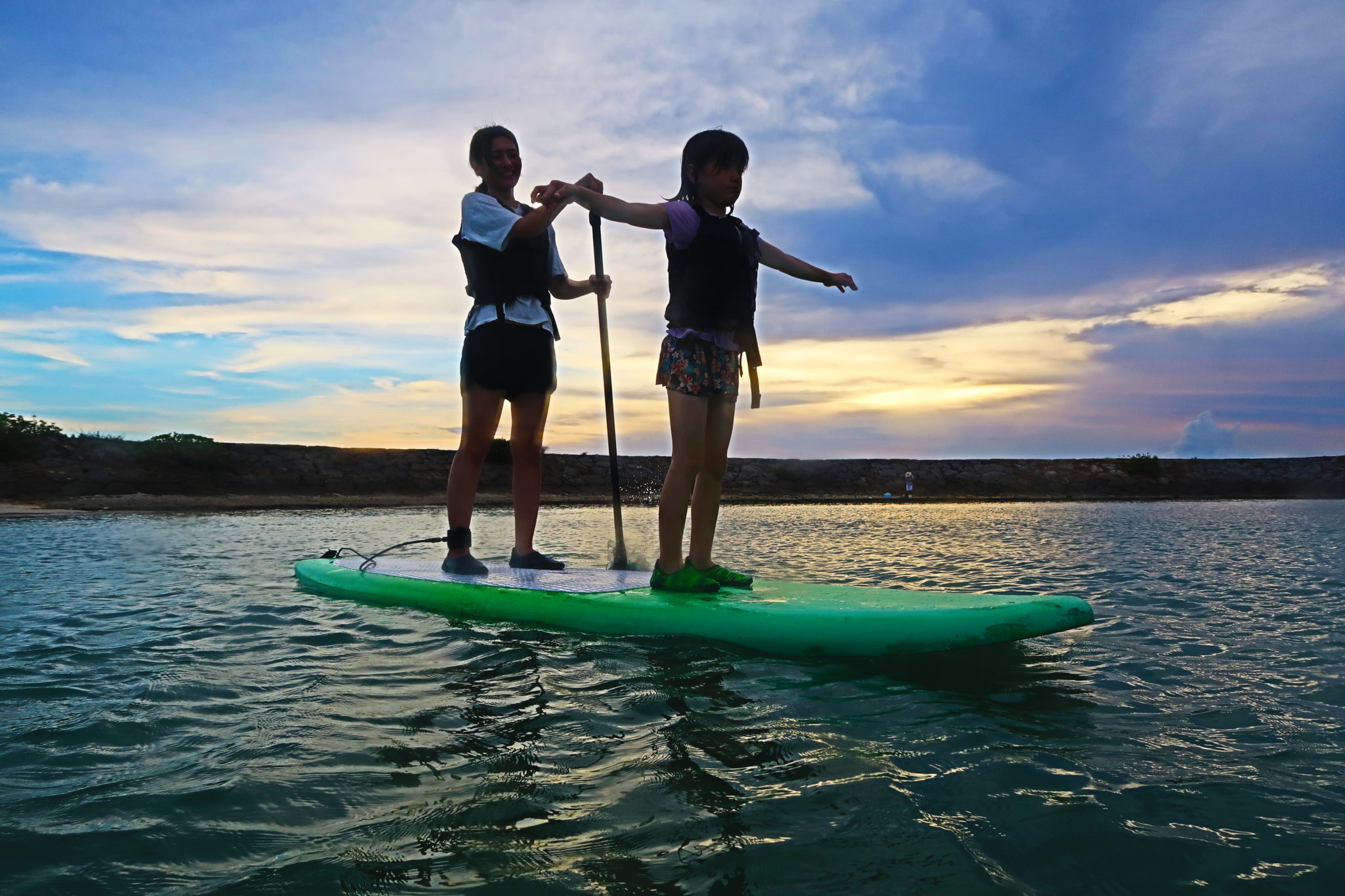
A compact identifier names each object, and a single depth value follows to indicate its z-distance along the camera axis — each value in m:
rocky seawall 17.72
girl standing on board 3.33
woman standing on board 4.11
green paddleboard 2.70
